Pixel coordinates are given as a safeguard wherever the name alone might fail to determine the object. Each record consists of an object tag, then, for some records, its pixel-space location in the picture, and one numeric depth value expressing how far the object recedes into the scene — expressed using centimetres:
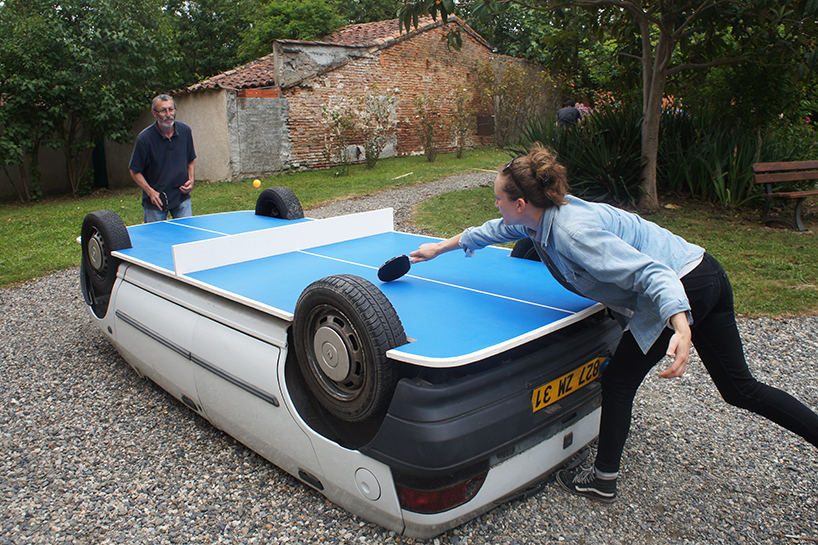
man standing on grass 528
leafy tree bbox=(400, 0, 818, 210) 711
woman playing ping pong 209
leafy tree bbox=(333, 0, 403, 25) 3158
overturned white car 202
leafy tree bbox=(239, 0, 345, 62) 2316
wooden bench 775
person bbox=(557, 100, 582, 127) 1203
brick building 1446
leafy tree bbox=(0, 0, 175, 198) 1216
